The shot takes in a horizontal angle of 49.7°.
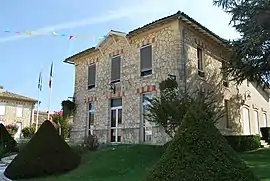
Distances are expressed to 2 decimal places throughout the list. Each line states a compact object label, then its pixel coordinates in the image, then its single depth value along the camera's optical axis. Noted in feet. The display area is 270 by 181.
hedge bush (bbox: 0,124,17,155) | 60.95
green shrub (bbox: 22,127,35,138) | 111.03
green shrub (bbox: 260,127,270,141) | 71.88
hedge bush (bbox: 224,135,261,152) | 52.75
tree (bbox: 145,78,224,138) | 39.78
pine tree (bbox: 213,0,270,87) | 43.27
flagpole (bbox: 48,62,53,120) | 80.53
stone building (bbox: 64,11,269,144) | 50.83
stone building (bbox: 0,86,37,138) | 118.32
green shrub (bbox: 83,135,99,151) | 49.01
